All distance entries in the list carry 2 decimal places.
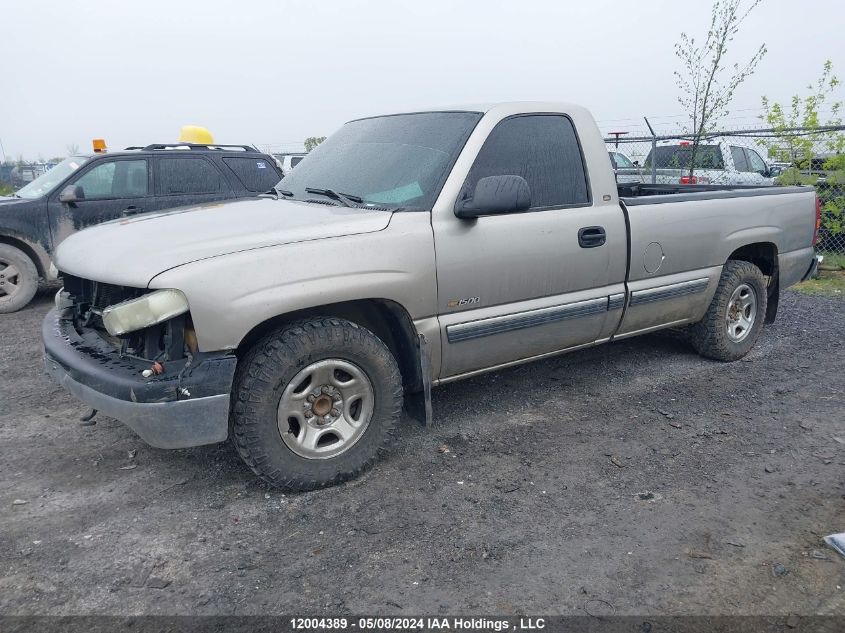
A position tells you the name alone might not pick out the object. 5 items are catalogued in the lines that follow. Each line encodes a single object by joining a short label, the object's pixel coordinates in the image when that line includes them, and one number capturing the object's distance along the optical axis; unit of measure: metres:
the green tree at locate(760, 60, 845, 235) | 8.80
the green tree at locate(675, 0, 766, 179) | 9.54
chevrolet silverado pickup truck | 2.89
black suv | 7.10
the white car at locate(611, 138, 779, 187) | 10.91
